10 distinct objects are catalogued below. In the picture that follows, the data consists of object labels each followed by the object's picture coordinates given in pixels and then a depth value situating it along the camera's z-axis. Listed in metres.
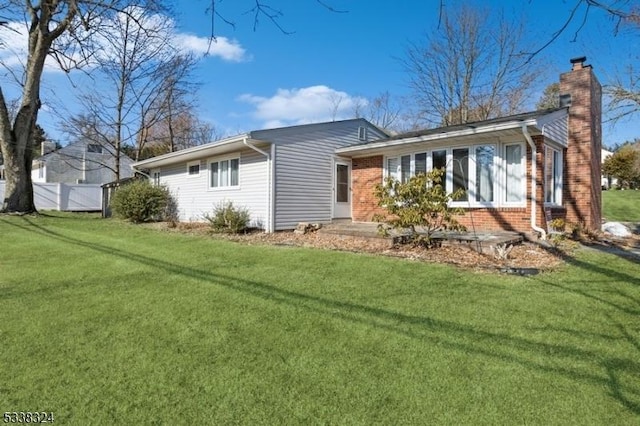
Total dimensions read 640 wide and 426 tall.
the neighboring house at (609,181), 35.72
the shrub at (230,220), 10.96
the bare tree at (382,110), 31.51
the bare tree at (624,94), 14.40
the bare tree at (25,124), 14.98
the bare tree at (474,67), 22.23
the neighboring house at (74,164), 32.12
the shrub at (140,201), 14.93
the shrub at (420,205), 7.71
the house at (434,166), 9.14
